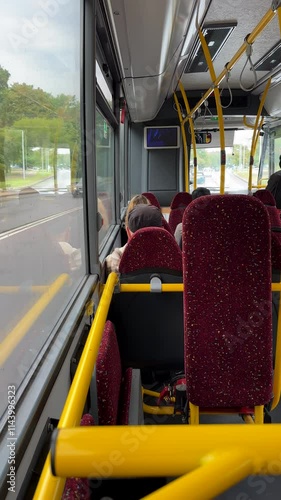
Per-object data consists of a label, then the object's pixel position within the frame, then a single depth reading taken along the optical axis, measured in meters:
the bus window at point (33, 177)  0.92
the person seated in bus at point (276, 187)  4.93
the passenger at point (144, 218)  2.61
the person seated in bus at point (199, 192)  3.87
